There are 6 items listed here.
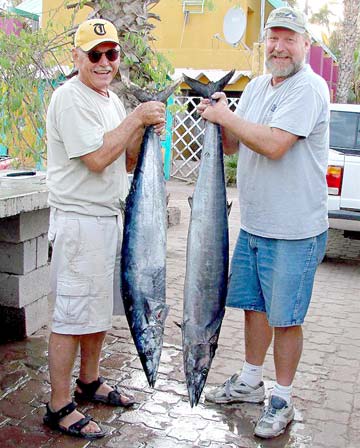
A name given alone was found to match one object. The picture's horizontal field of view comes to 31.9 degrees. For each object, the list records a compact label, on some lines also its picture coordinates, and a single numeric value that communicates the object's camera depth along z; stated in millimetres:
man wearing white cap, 3035
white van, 7027
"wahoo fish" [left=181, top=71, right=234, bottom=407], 2896
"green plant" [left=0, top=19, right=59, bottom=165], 5623
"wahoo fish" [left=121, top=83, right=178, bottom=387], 2881
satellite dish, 14211
